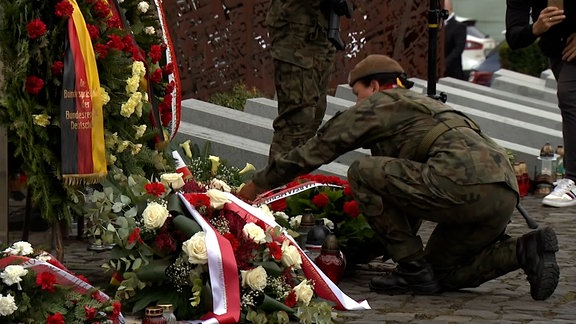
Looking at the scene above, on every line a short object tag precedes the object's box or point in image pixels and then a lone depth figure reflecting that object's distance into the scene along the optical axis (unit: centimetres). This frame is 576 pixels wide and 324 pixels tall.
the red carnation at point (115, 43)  1061
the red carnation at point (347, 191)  1115
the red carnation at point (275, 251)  930
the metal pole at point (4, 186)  1058
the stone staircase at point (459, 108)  1520
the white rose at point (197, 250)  908
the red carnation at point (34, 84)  1024
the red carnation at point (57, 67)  1030
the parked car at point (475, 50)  3871
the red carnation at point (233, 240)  926
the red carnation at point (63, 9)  1023
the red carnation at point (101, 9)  1061
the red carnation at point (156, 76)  1134
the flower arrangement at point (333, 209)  1085
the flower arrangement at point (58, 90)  1024
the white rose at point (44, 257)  868
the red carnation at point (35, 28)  1016
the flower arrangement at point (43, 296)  823
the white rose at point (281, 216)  1047
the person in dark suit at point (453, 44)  2363
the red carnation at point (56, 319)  816
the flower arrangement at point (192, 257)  913
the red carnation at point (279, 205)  1108
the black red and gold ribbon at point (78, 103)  1031
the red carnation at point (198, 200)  952
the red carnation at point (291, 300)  926
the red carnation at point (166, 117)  1166
